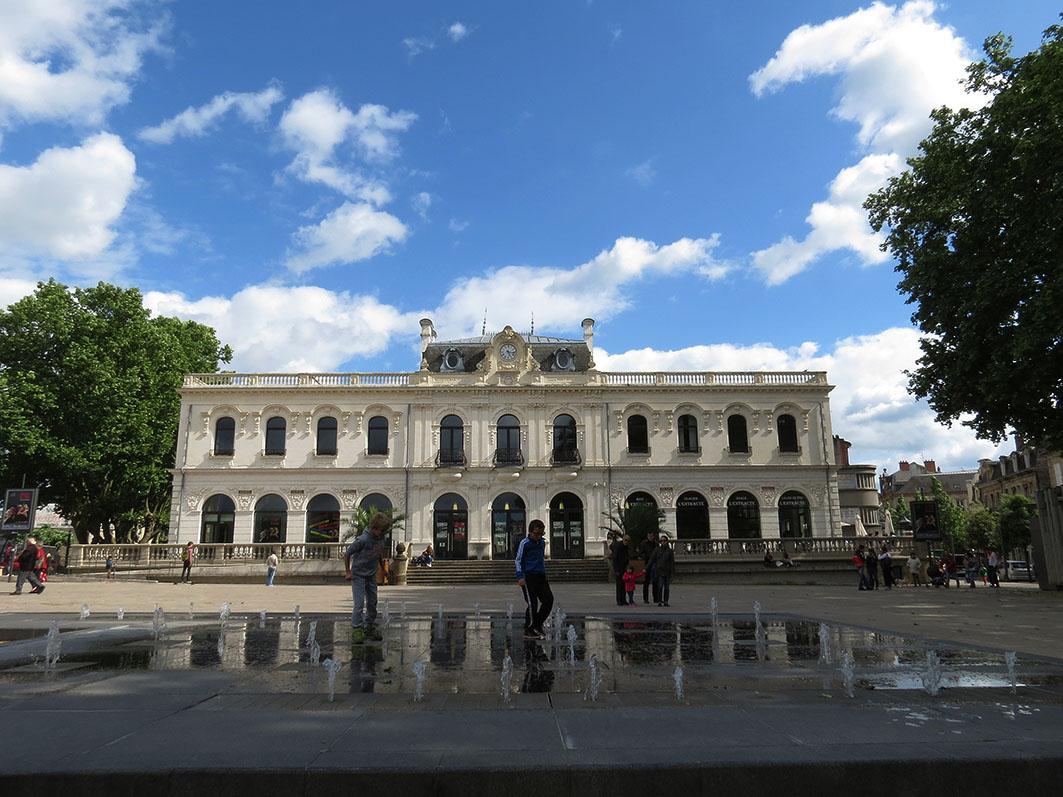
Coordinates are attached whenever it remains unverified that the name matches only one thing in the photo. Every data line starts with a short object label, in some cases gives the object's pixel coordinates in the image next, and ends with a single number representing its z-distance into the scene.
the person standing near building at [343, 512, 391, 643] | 10.95
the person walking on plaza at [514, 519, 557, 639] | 10.87
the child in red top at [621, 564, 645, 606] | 18.40
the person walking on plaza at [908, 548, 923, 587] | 31.97
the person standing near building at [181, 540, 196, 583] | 31.53
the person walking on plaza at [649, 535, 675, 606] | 18.50
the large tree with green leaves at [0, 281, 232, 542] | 35.75
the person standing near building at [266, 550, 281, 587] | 30.20
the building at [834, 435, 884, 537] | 43.25
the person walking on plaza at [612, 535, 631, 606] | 17.94
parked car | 44.57
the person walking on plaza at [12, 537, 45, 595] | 22.66
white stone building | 39.97
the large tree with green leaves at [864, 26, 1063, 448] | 18.91
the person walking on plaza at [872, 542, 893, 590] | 28.59
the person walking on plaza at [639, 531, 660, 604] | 19.23
